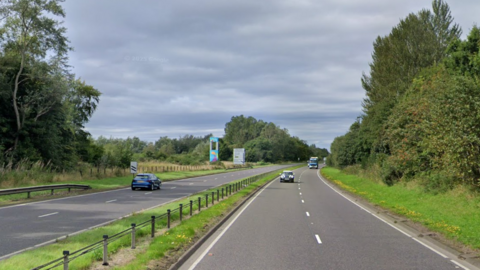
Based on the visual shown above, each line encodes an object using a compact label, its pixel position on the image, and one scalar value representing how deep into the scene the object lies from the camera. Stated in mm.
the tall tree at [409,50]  46781
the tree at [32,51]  36344
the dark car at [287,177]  50844
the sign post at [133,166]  41094
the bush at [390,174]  33594
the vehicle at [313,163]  120819
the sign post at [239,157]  116438
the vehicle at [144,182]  32031
